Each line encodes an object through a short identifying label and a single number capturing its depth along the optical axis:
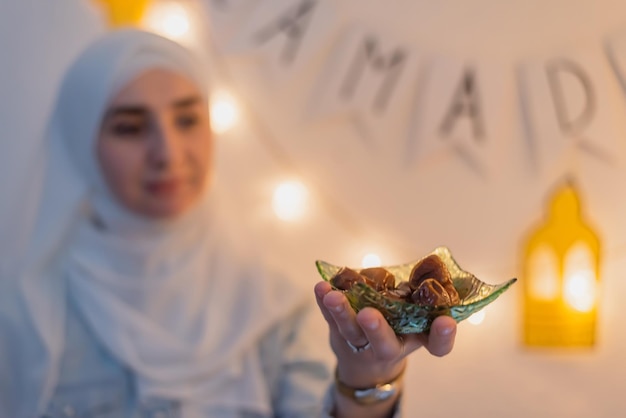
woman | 1.02
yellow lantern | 1.25
